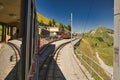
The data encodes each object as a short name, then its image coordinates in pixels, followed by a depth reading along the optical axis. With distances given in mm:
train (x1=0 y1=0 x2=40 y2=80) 1378
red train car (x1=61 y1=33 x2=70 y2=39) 25059
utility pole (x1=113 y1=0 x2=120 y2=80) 971
